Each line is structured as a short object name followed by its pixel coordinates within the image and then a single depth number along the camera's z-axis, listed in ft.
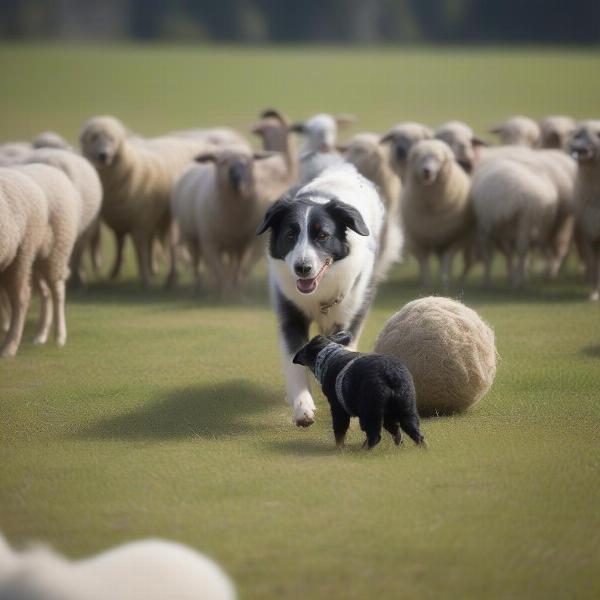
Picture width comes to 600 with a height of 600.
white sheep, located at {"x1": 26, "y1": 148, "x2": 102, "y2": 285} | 35.12
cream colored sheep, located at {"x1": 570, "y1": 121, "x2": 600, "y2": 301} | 36.81
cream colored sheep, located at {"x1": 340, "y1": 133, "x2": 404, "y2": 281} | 42.63
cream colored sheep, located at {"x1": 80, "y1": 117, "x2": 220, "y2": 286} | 40.86
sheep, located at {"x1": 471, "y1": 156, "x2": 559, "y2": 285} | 38.50
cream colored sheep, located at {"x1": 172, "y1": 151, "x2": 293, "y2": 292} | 39.32
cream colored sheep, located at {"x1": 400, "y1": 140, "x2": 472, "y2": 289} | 39.45
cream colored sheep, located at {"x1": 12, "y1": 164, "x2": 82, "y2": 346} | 30.04
